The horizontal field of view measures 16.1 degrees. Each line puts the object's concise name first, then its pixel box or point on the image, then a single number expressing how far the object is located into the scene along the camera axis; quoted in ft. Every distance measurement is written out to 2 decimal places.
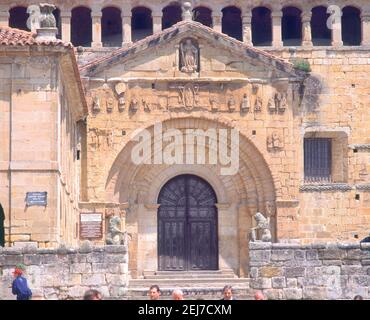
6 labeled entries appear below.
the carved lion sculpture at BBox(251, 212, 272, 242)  96.43
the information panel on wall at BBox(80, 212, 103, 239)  126.31
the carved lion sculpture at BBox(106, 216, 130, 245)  97.33
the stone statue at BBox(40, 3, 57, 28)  100.89
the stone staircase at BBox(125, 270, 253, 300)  93.76
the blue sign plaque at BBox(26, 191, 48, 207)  98.94
